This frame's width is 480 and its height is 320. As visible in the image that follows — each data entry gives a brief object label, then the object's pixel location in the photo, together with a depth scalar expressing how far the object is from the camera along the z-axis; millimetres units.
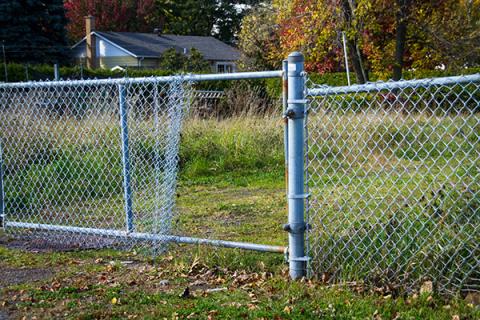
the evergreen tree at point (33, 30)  31828
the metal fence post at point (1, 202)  6039
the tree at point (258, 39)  22000
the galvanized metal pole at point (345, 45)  17331
